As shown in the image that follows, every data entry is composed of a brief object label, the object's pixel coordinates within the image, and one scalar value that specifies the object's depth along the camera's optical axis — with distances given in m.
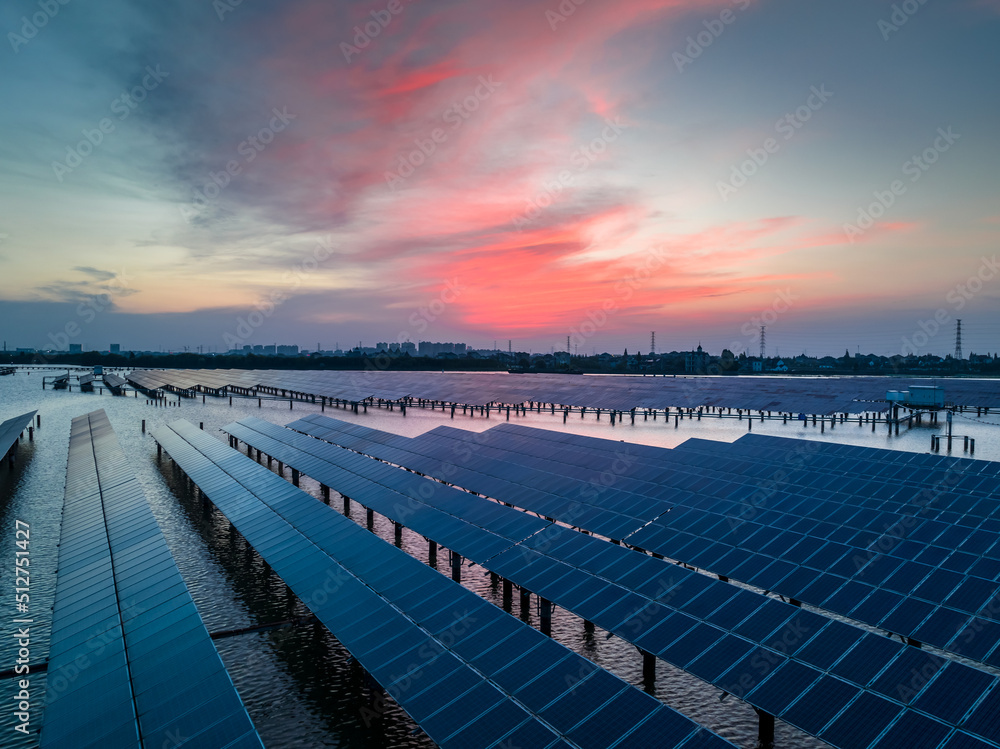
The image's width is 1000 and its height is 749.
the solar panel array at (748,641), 9.93
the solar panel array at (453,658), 9.50
